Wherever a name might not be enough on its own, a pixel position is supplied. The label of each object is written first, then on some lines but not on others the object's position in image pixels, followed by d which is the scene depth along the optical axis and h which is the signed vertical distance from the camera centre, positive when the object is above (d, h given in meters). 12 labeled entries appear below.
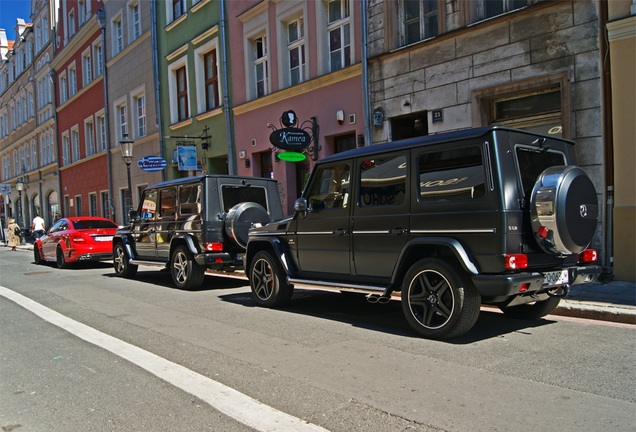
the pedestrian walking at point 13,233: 27.61 -0.93
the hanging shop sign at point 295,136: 13.16 +1.73
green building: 18.78 +4.76
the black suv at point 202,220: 9.19 -0.24
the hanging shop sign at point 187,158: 19.31 +1.85
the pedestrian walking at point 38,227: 26.84 -0.66
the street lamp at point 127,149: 17.73 +2.10
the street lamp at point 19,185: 32.16 +1.86
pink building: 13.57 +3.70
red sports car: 14.57 -0.79
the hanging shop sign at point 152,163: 19.94 +1.78
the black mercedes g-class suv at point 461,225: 4.92 -0.29
